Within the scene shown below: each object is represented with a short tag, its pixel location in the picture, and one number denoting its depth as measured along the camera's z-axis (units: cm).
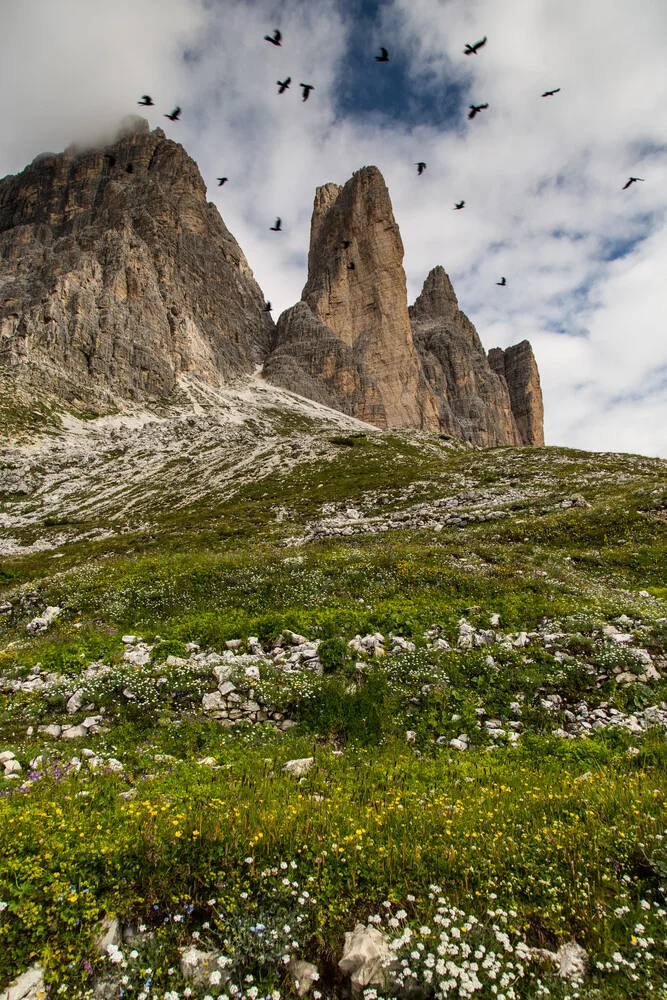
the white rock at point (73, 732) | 869
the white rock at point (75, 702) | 951
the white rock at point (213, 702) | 952
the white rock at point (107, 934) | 408
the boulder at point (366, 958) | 390
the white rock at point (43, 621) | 1433
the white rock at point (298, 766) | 714
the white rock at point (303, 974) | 394
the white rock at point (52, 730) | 878
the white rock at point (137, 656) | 1127
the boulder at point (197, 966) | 391
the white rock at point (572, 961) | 393
